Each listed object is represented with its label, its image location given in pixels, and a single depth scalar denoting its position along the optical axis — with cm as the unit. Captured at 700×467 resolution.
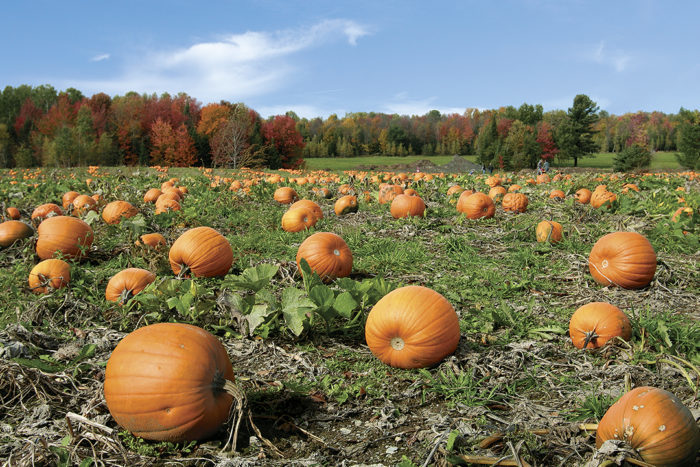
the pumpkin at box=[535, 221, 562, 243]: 719
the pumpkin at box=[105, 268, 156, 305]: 455
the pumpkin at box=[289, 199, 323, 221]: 863
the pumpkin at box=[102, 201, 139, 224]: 827
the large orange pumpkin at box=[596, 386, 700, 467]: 228
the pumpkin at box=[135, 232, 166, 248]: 649
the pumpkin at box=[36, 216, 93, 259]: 620
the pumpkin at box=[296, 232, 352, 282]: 536
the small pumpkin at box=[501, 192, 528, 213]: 1012
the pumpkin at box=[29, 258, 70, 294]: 505
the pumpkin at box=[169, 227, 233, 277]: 545
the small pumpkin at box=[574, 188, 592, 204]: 1075
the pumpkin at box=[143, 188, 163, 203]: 1064
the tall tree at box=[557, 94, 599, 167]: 6619
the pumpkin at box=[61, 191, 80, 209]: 935
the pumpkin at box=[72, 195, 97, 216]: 895
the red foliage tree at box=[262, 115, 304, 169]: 5722
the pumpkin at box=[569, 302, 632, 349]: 375
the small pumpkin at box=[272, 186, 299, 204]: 1147
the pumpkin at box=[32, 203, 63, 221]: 815
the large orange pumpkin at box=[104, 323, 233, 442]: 255
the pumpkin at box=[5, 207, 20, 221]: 888
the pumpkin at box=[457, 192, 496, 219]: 902
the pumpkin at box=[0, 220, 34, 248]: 685
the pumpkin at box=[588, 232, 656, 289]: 522
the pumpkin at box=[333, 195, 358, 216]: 1007
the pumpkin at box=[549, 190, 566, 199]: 1133
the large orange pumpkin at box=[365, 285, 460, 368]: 343
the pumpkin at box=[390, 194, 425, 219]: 902
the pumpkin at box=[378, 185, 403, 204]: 1106
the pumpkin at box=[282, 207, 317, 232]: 808
